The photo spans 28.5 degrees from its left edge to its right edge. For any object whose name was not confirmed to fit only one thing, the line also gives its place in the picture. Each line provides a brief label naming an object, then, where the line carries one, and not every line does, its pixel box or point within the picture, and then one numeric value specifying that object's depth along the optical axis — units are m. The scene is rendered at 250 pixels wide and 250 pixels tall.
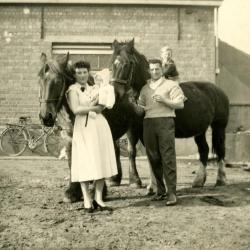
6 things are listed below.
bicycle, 14.34
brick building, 14.78
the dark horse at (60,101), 5.88
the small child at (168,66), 7.78
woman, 5.75
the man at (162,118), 6.26
